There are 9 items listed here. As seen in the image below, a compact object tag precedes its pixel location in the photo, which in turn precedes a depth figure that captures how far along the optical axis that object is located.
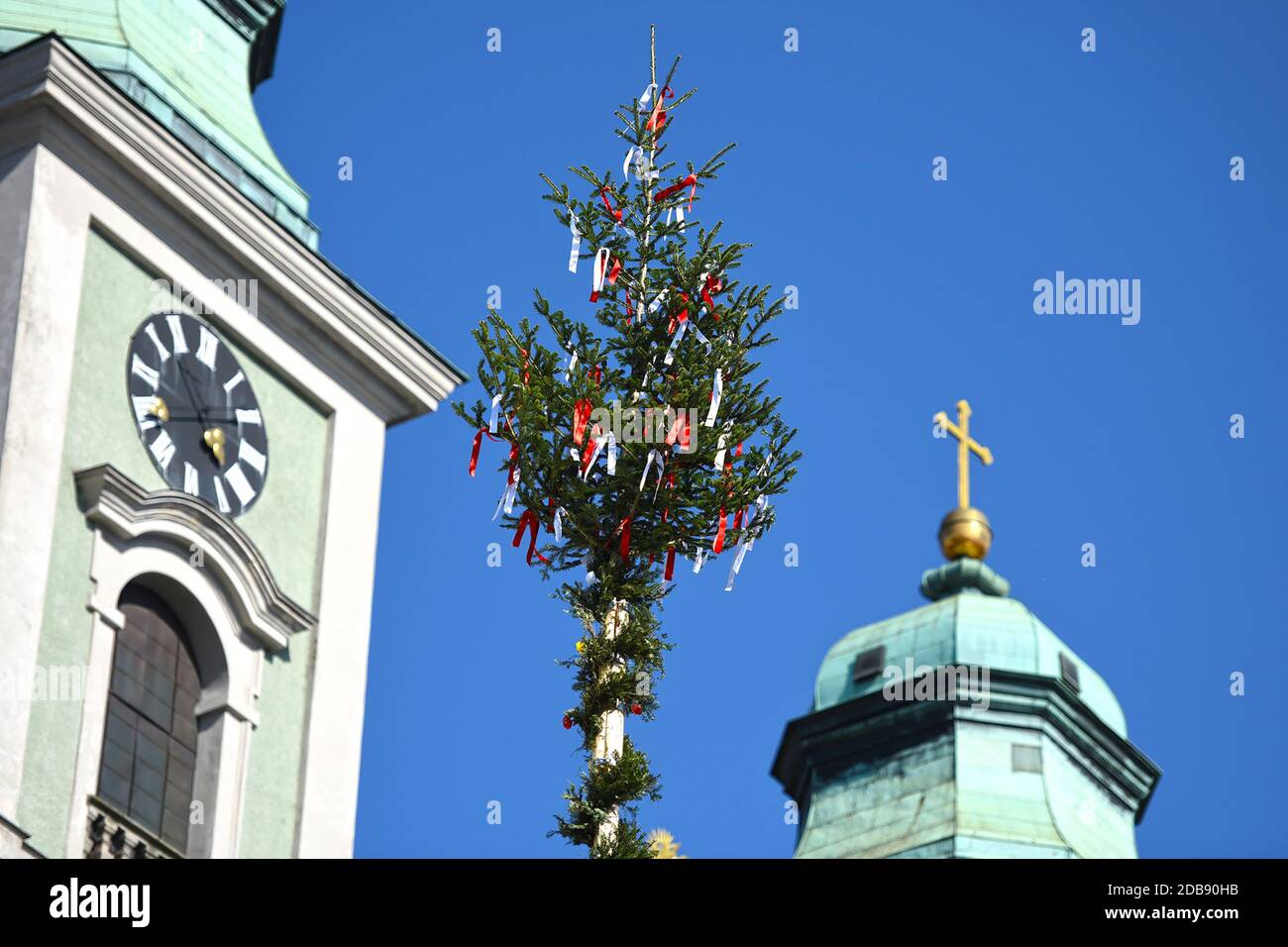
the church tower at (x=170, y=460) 30.84
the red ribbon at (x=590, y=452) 27.09
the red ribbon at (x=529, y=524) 27.27
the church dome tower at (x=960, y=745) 59.72
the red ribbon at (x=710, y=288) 28.19
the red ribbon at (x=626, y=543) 27.02
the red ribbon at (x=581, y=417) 27.11
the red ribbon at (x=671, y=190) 28.64
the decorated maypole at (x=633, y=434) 26.64
